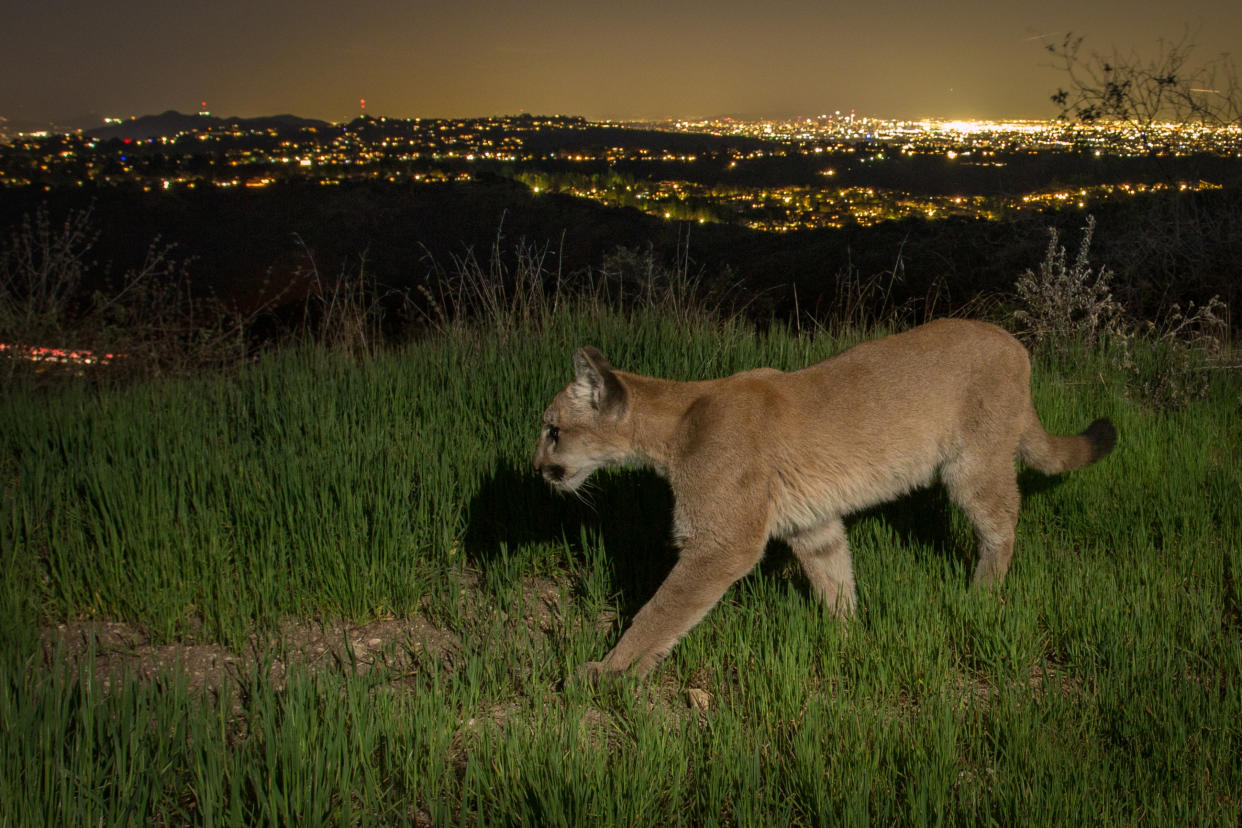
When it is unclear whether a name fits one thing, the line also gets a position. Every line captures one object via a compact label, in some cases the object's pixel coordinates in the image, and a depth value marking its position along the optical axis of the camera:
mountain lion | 3.99
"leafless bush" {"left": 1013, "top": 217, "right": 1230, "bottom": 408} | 7.32
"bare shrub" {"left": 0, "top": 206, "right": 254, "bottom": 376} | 9.41
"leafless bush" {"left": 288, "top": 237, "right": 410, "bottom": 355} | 8.22
